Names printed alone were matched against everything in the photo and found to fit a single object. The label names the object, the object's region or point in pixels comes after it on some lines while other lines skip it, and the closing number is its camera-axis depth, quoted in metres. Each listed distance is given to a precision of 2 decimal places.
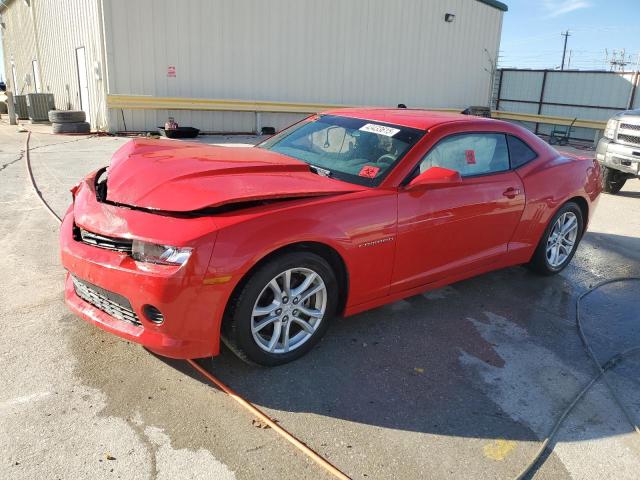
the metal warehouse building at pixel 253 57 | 13.41
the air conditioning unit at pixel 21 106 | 18.42
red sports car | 2.73
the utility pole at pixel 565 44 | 51.72
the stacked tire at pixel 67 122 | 13.54
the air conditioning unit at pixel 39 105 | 17.20
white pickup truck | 8.30
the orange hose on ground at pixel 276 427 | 2.41
